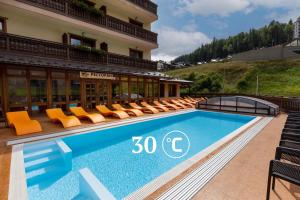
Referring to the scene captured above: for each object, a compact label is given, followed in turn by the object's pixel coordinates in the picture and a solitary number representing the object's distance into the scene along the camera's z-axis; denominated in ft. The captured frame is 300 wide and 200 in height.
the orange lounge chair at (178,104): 38.31
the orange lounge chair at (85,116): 22.14
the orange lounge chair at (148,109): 30.95
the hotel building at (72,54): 23.46
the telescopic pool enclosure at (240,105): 29.43
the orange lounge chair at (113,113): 25.64
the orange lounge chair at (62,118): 19.60
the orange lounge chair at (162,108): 33.08
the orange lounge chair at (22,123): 16.53
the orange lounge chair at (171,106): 36.00
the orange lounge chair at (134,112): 27.52
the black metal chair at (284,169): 6.29
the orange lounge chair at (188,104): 40.48
